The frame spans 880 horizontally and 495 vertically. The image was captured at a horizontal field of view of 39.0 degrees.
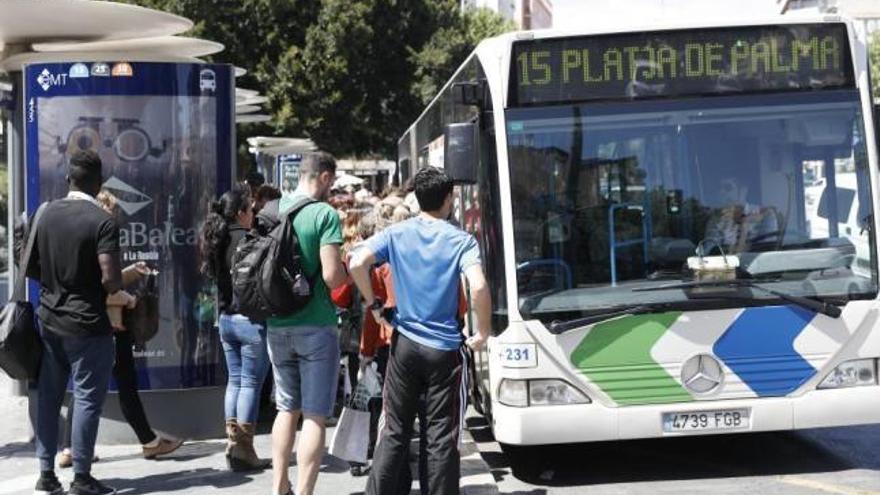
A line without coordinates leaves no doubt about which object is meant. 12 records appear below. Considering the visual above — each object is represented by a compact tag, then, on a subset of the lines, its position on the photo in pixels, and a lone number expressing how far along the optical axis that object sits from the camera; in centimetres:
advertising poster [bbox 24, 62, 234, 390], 823
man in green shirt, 619
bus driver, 721
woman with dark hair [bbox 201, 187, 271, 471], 754
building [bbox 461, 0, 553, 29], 8390
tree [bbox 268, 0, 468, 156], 2978
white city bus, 712
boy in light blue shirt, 590
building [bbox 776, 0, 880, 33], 9562
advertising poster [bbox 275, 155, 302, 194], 2253
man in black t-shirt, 659
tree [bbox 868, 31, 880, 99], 5981
